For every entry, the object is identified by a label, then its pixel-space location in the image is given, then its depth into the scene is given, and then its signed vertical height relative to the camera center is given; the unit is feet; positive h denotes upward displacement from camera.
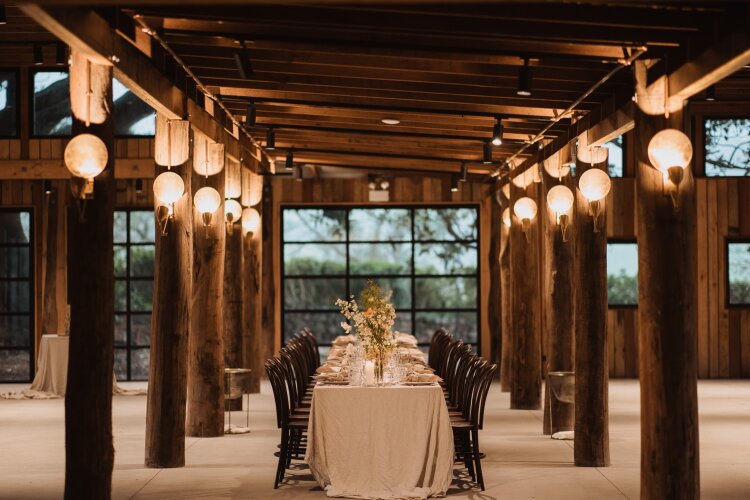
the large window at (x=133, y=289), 50.31 +0.20
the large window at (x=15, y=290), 50.01 +0.17
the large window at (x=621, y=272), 50.83 +0.95
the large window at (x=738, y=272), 51.01 +0.93
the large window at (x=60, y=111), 49.80 +8.84
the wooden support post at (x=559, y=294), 32.04 -0.08
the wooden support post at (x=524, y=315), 39.29 -0.92
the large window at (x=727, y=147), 51.13 +7.17
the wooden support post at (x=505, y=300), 42.70 -0.35
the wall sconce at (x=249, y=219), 41.75 +3.02
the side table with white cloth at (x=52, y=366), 44.55 -3.17
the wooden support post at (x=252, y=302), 44.04 -0.41
